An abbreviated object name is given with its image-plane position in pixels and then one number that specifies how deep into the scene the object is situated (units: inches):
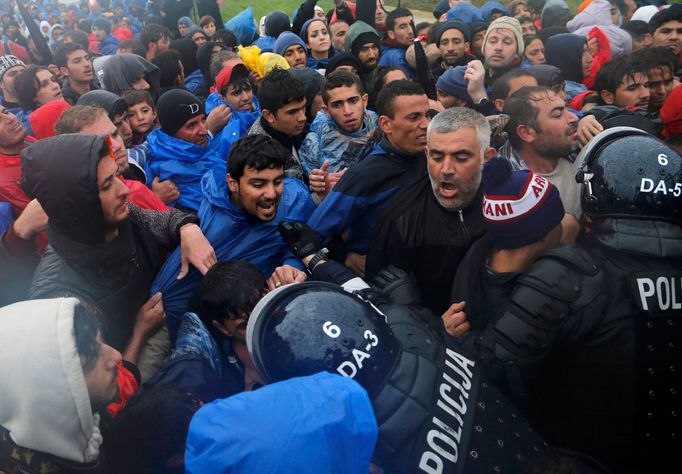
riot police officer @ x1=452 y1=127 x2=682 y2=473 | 69.2
